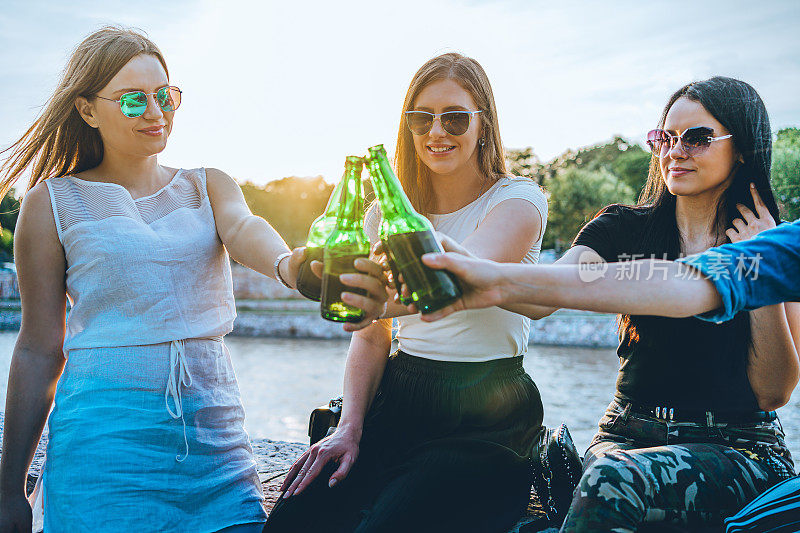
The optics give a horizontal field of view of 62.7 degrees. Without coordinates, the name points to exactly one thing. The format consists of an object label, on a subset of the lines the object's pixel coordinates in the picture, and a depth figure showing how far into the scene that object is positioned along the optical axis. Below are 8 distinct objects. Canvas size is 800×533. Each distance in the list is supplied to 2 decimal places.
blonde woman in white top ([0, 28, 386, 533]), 2.22
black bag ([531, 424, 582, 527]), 2.40
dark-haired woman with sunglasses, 1.90
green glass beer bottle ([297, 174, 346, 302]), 1.79
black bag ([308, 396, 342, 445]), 2.76
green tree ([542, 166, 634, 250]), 43.66
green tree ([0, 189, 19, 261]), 33.10
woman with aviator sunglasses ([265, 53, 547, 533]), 2.25
